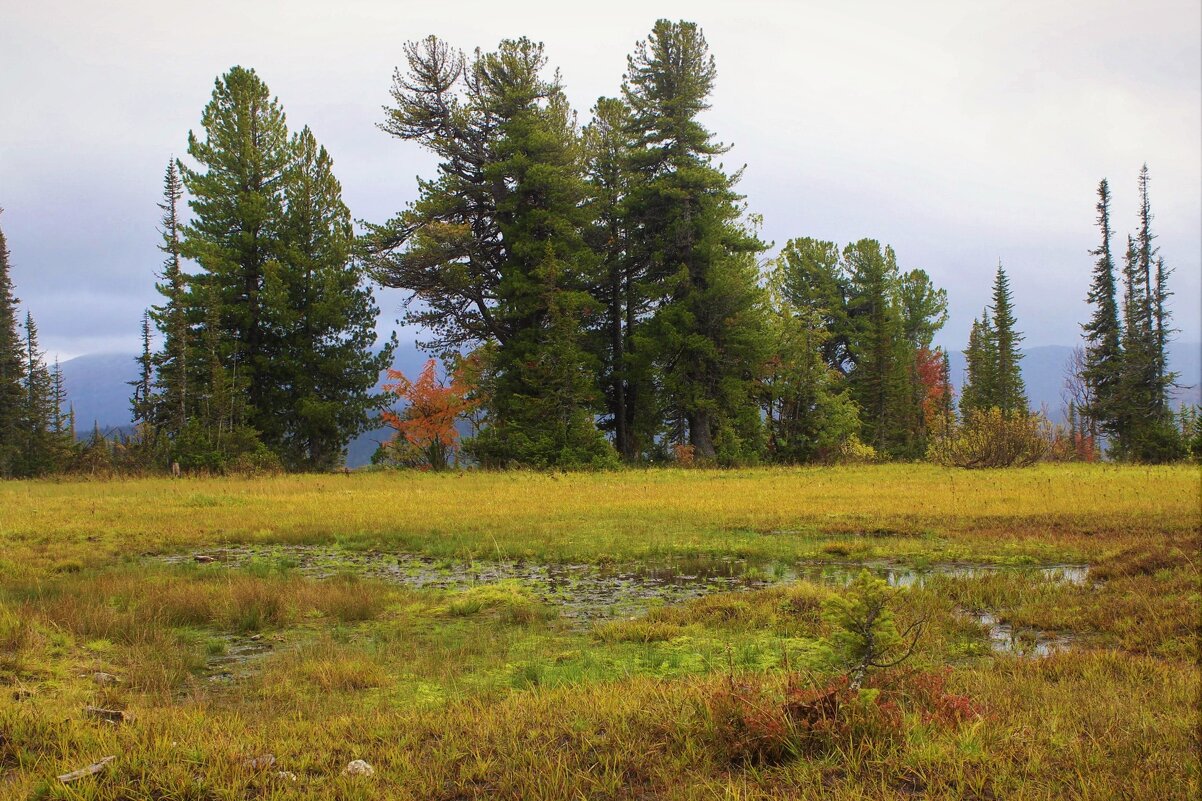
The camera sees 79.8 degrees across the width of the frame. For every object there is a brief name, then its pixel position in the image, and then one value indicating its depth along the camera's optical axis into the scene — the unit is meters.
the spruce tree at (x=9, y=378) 47.22
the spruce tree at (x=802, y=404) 38.91
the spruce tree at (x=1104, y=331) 46.88
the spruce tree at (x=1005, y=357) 57.38
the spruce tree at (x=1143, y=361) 42.75
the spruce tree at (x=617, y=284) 37.81
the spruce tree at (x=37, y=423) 46.09
